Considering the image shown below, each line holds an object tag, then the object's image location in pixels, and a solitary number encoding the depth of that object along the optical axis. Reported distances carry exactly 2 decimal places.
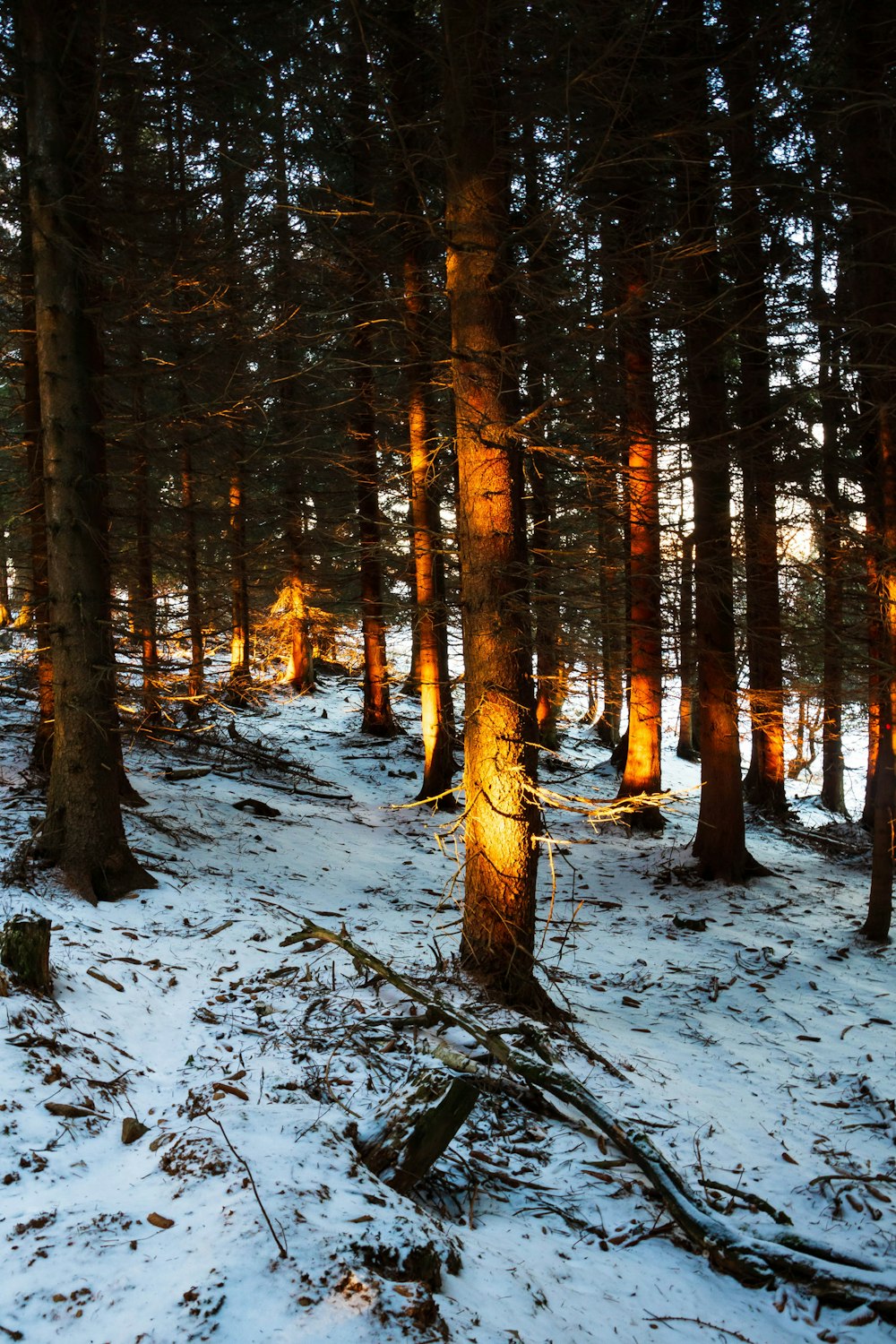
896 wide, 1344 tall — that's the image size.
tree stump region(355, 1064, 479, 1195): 3.45
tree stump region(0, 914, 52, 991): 4.40
